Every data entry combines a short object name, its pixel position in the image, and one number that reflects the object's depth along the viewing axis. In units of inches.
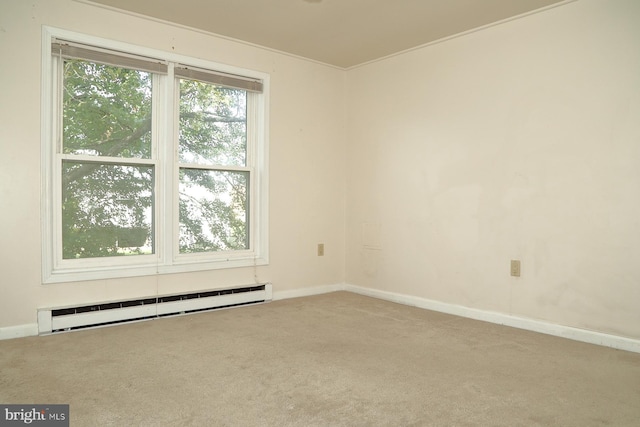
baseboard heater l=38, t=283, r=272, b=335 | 123.4
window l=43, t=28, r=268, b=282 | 128.7
